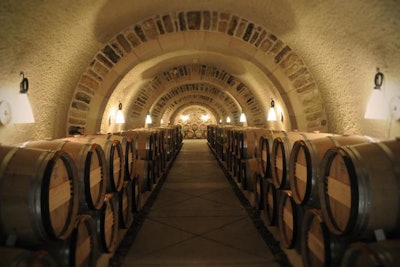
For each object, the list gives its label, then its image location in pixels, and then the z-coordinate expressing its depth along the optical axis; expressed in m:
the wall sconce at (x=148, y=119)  11.25
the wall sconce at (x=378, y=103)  3.28
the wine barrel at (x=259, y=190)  4.25
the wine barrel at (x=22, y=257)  1.45
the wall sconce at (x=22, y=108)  3.27
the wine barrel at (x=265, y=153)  3.83
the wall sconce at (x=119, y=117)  8.01
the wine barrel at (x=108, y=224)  2.79
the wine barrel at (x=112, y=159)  3.17
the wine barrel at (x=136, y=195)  4.42
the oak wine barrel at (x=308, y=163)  2.47
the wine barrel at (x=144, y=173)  5.44
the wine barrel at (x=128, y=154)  3.93
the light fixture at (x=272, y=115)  7.04
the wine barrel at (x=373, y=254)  1.39
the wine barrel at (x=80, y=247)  2.02
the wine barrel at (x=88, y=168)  2.52
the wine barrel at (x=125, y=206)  3.64
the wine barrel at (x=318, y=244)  1.99
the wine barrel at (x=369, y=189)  1.62
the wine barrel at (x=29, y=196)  1.66
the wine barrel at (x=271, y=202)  3.60
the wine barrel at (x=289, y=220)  2.81
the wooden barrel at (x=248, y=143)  5.60
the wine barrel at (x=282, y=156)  3.13
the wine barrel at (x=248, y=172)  5.35
